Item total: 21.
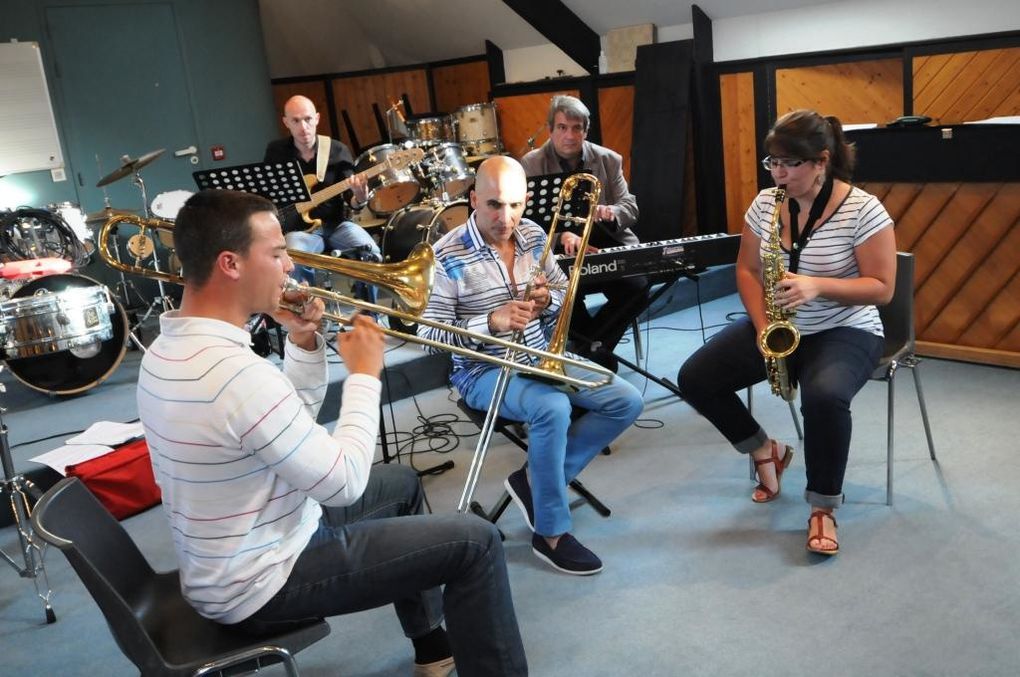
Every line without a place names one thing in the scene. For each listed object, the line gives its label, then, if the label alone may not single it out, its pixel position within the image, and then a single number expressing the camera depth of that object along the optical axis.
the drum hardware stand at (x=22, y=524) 3.05
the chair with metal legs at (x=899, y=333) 3.16
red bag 3.66
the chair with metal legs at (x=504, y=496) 3.06
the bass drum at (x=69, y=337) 4.55
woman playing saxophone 2.91
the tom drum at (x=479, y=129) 8.59
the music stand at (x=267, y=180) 4.79
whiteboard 7.19
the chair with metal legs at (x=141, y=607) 1.73
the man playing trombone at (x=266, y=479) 1.75
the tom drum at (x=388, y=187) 6.19
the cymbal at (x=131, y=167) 5.89
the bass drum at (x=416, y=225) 5.81
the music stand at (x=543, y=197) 3.87
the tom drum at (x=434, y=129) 8.84
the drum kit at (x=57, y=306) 4.55
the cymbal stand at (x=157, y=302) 6.53
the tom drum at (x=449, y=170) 6.73
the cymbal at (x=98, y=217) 6.30
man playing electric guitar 5.33
